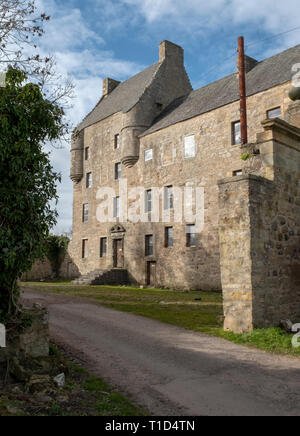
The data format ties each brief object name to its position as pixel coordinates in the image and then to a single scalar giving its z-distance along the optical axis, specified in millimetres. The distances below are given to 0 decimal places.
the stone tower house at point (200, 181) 9562
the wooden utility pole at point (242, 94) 18969
